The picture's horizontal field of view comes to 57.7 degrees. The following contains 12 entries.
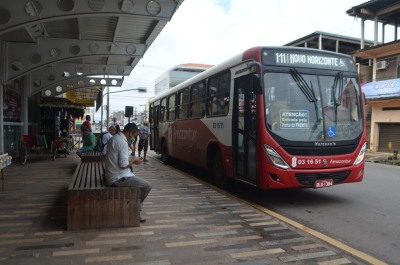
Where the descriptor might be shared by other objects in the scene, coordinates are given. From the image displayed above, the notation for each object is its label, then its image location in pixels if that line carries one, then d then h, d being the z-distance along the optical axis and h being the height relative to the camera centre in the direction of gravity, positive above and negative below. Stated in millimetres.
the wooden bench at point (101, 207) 4891 -1104
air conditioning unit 25878 +4580
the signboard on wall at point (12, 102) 12234 +872
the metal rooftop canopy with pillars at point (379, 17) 25312 +8499
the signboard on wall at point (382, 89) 23672 +2732
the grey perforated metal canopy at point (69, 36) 8505 +2867
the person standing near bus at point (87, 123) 14978 +144
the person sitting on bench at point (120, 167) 5293 -587
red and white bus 6574 +169
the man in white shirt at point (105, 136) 11031 -302
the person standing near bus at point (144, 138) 14869 -456
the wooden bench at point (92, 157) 9375 -808
